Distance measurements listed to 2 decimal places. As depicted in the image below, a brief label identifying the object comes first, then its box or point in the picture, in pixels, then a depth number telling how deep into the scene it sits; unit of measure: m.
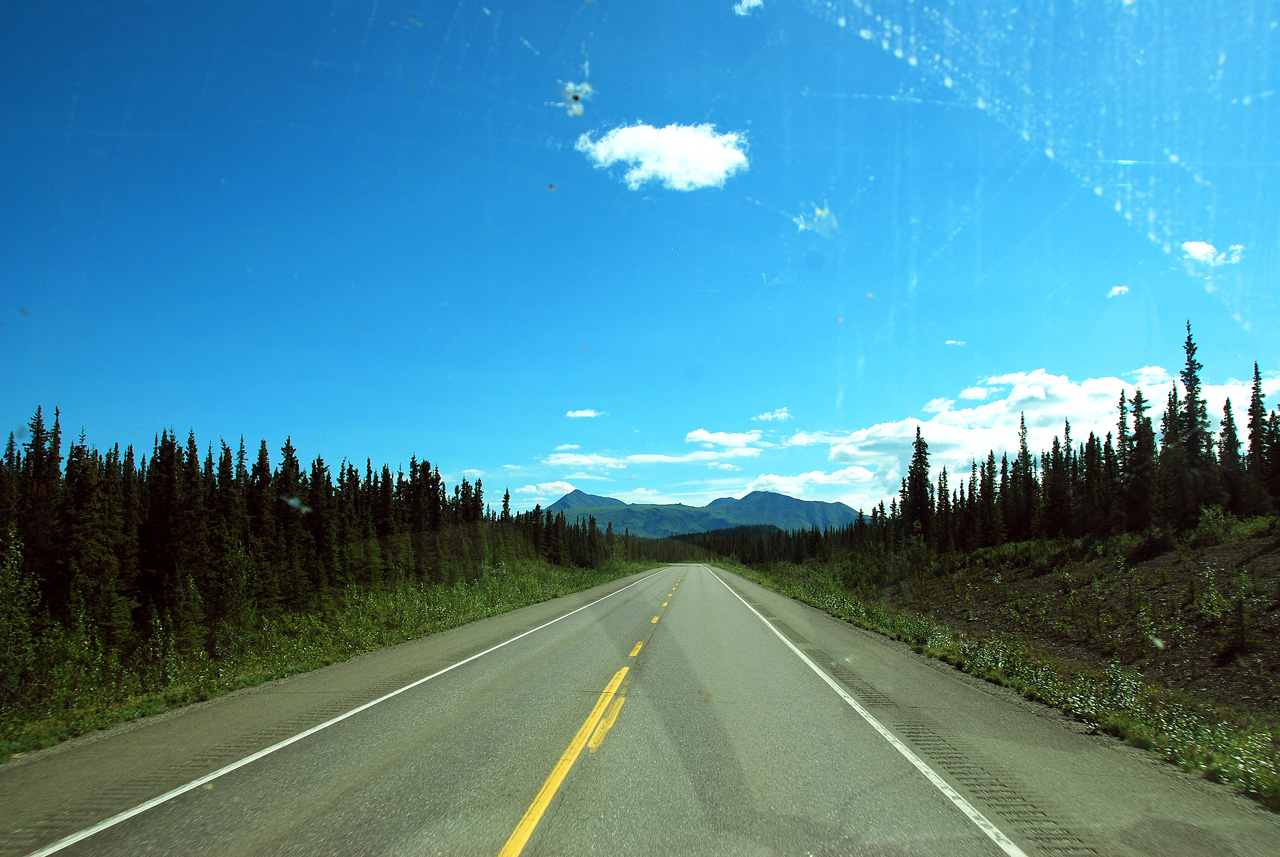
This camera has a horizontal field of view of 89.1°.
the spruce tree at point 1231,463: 45.22
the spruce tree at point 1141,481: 43.16
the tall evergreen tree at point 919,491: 67.06
